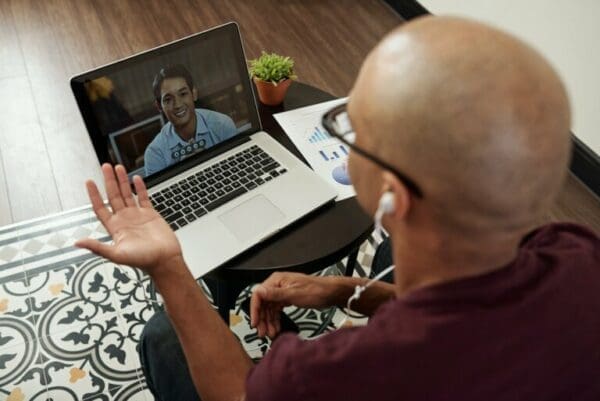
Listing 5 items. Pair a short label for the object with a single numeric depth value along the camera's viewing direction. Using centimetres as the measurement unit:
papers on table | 122
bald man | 55
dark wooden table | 107
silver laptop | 106
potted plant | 133
